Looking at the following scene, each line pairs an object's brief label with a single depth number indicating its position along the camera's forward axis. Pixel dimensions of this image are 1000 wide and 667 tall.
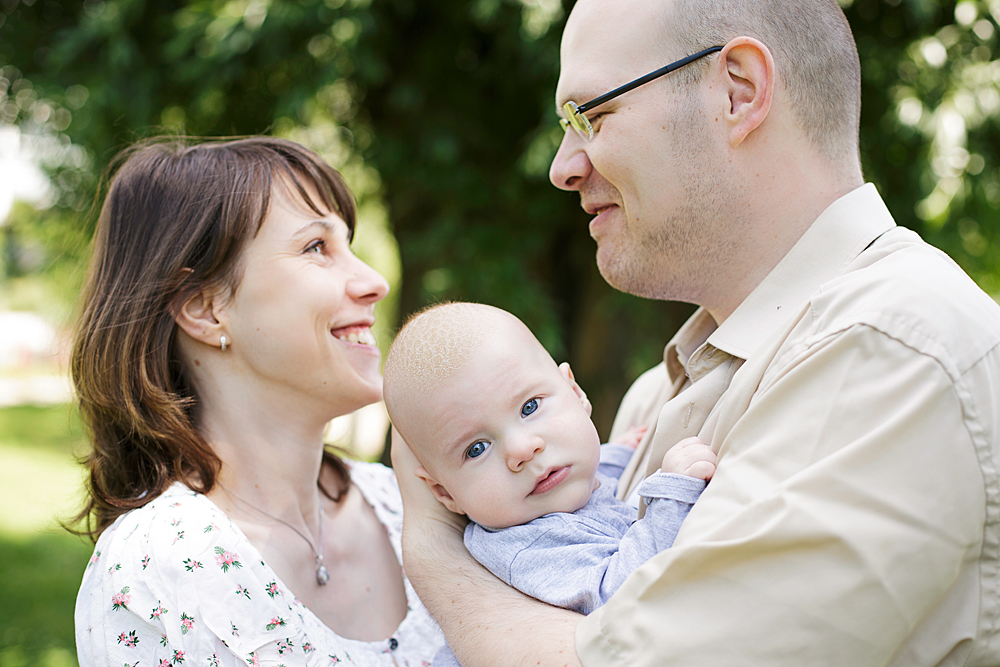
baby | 0.89
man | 0.76
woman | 0.99
